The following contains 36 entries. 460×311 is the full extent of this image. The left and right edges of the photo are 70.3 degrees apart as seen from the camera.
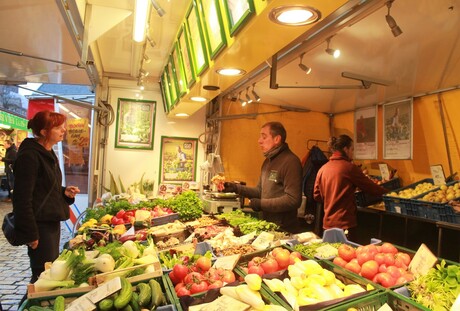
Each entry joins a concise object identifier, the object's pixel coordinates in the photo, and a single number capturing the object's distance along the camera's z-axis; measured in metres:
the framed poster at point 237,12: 1.91
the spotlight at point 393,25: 2.20
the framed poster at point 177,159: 6.73
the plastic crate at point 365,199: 5.64
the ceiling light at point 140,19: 2.58
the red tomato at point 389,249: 2.30
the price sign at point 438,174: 4.91
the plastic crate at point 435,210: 3.92
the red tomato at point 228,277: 1.97
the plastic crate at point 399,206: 4.57
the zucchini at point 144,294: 1.69
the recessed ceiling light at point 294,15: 1.77
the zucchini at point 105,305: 1.60
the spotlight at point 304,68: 3.33
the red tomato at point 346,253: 2.21
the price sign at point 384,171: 6.00
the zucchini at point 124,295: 1.62
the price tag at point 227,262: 2.12
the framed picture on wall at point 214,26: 2.40
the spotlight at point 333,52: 2.90
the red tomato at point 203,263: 2.14
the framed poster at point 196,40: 2.97
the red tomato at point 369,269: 1.95
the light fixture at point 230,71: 3.00
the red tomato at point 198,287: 1.82
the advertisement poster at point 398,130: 5.41
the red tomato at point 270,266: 2.10
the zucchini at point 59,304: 1.59
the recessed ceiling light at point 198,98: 4.32
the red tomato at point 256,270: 2.03
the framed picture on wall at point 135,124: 6.52
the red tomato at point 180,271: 2.03
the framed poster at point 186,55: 3.61
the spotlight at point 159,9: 2.46
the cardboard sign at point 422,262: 1.90
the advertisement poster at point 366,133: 6.27
